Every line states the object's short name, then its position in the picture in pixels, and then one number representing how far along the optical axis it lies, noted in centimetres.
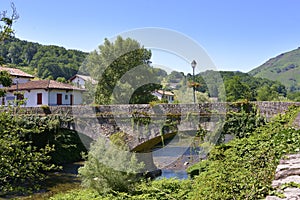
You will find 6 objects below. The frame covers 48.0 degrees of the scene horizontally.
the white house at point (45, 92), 2780
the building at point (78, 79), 4306
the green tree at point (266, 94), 4642
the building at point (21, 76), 3209
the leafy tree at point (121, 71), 2825
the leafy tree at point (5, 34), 753
